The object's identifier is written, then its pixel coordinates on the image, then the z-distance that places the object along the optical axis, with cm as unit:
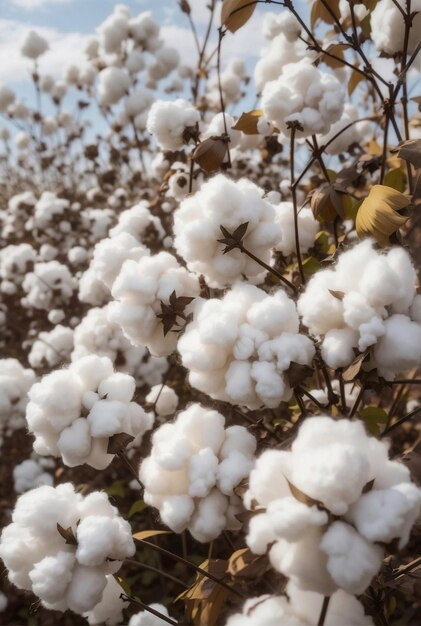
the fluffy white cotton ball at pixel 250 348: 88
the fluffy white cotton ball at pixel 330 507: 67
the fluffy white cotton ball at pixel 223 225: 102
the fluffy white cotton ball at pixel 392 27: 127
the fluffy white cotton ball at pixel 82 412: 100
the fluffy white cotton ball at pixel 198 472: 89
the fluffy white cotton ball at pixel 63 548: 88
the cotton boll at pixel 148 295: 108
